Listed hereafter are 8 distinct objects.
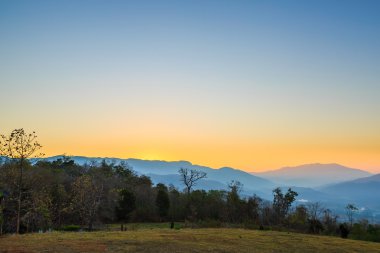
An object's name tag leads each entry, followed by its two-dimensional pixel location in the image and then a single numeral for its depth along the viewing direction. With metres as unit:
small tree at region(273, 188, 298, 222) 80.62
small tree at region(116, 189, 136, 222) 81.69
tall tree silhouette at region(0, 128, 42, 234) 43.34
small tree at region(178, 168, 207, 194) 103.51
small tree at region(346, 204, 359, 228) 79.18
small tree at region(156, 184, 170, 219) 87.38
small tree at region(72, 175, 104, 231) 59.75
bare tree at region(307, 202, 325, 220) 74.02
